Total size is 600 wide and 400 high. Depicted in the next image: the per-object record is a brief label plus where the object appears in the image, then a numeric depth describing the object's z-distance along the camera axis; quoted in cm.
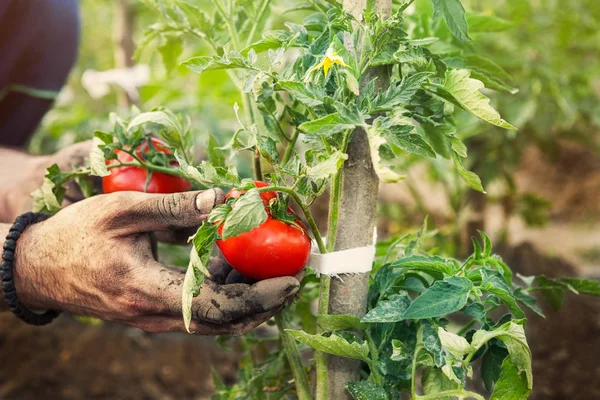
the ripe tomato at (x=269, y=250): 62
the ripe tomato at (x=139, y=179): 79
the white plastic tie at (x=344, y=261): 68
